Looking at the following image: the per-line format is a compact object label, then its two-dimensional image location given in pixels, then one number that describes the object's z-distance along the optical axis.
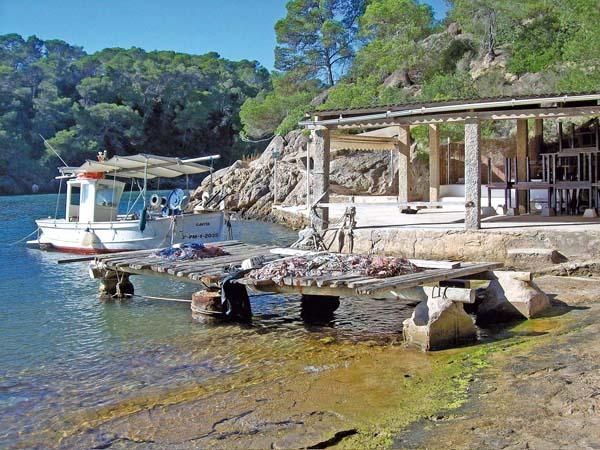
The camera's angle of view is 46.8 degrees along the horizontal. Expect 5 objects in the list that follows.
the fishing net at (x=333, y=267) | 9.86
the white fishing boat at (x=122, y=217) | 20.72
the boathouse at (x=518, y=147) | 13.74
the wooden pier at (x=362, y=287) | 8.64
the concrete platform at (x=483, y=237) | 12.87
